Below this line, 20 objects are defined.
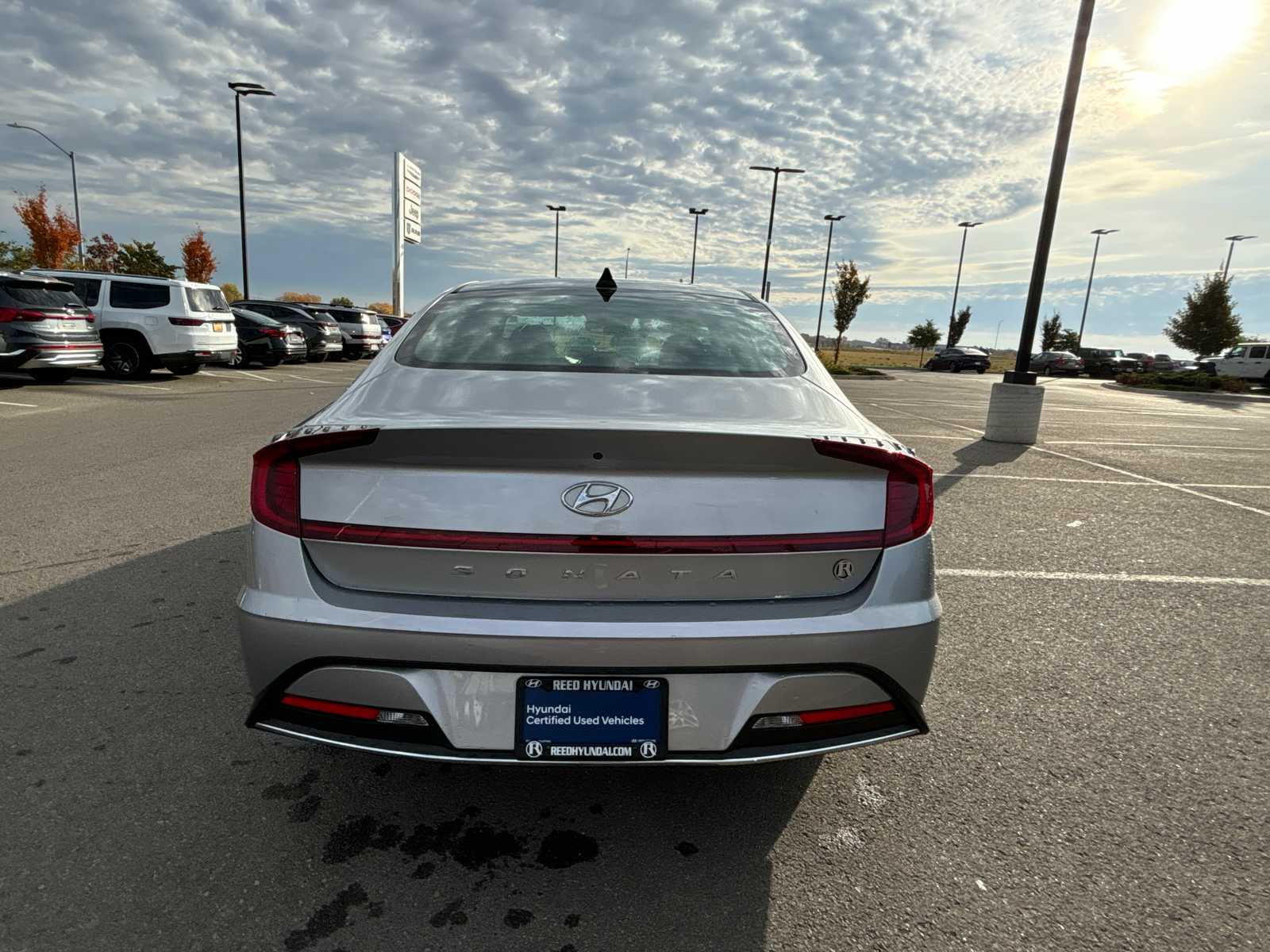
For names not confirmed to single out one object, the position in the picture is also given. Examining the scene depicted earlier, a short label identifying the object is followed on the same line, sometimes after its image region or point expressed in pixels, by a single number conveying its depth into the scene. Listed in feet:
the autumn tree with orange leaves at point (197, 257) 156.35
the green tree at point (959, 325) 192.24
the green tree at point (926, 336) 190.19
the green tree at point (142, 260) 141.08
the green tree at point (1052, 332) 204.13
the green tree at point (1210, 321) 136.87
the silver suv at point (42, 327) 38.11
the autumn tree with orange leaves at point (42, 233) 135.74
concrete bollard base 34.47
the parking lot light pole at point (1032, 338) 32.78
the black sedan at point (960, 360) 148.36
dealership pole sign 116.06
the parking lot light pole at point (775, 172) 125.90
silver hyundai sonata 6.04
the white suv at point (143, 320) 47.67
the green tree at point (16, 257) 136.13
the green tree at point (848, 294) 128.57
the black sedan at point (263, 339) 66.49
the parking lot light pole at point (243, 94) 84.38
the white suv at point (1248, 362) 107.04
